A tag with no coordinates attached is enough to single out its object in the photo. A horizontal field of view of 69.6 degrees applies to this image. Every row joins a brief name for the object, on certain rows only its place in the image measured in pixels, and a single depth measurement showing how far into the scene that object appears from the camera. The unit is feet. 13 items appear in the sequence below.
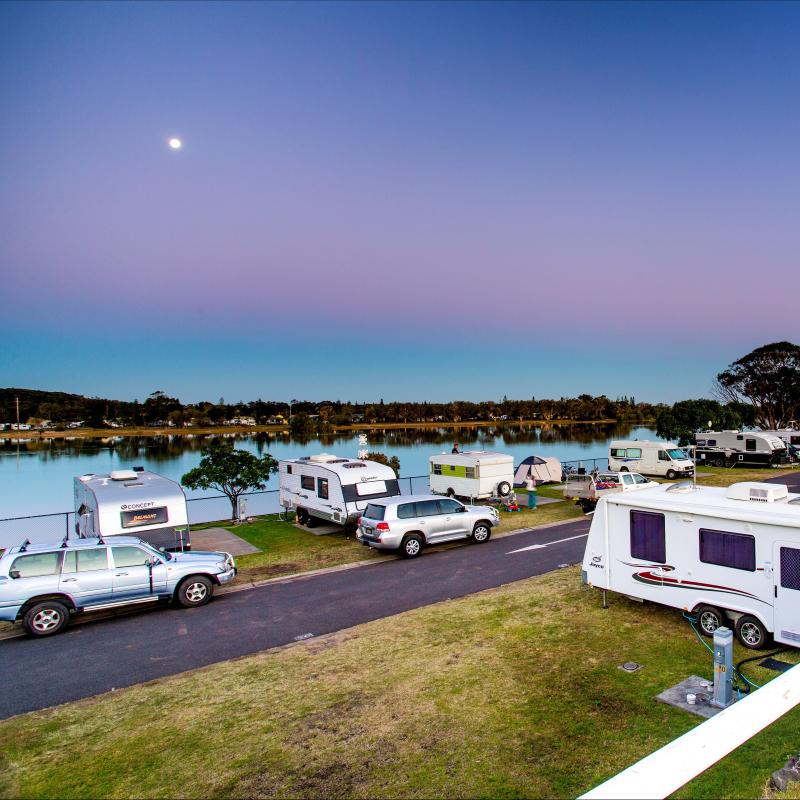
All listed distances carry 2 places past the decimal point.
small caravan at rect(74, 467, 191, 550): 50.39
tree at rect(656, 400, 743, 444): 199.82
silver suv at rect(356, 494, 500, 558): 56.65
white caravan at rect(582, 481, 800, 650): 30.27
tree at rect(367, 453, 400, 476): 171.74
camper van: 113.70
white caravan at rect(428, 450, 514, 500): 84.53
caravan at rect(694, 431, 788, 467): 129.49
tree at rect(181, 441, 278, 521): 79.77
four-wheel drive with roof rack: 38.40
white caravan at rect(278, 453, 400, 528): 64.80
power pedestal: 24.41
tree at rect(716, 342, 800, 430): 237.45
